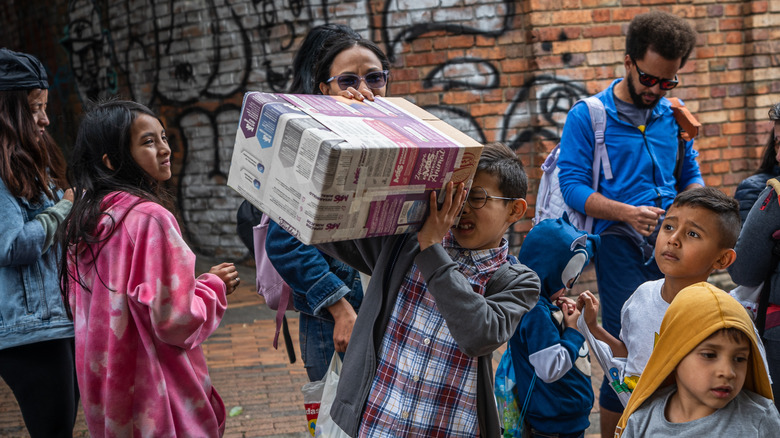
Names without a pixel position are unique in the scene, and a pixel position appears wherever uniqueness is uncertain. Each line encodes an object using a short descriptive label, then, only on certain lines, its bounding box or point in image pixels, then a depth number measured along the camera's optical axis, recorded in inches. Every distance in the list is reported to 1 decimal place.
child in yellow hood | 79.2
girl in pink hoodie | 94.3
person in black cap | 115.3
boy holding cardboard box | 77.9
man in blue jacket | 135.5
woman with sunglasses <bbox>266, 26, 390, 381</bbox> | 100.7
